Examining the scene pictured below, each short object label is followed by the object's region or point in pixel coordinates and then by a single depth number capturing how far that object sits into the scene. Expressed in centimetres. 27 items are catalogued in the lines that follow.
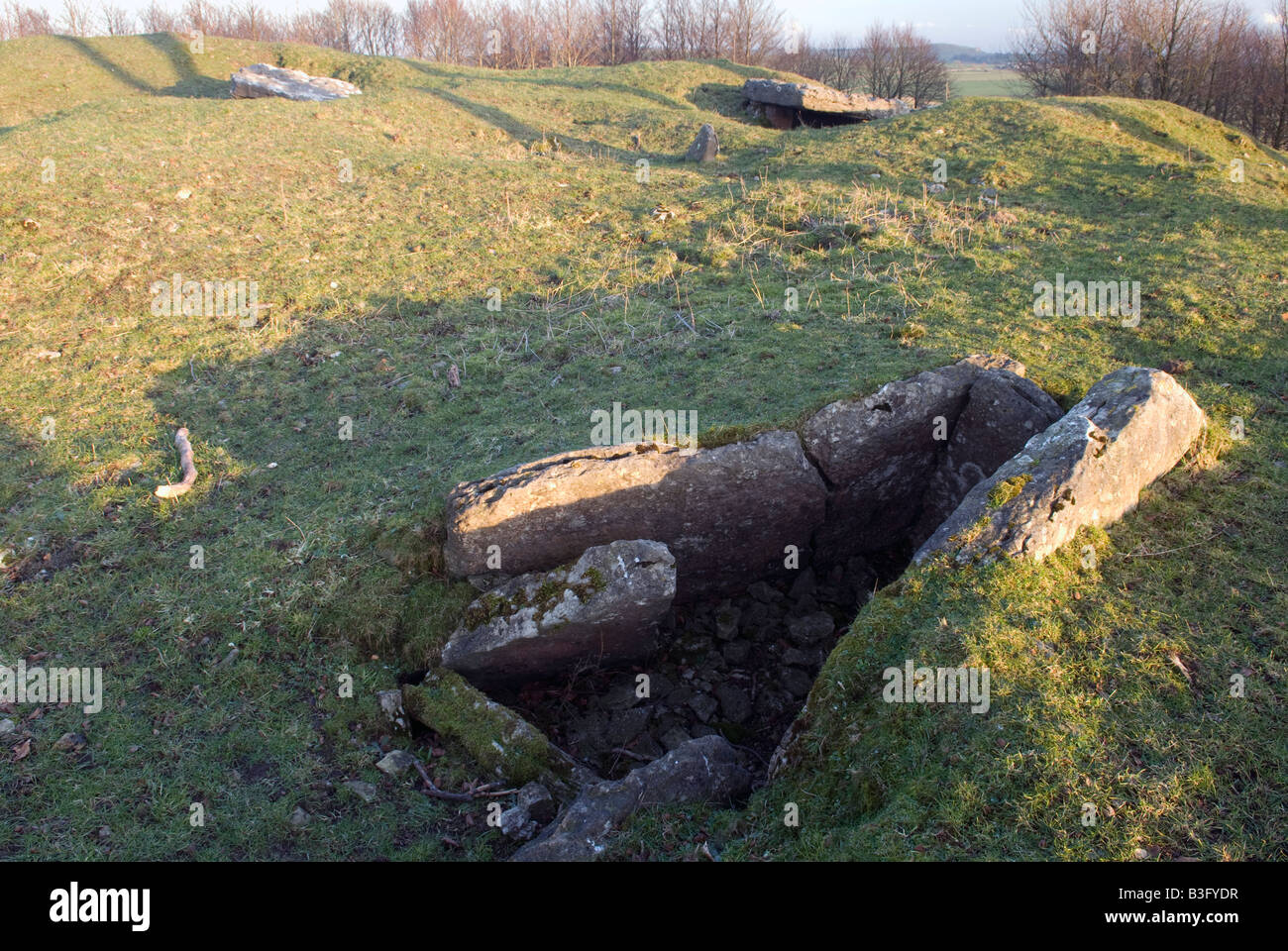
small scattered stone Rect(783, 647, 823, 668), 658
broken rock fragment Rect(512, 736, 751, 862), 449
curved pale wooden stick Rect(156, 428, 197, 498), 764
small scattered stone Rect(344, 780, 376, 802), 515
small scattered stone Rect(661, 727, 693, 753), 588
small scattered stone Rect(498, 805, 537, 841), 491
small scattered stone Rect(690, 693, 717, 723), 618
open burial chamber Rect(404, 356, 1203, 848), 591
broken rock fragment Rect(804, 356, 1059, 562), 721
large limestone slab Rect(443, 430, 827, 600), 641
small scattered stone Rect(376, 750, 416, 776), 538
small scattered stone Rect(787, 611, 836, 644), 679
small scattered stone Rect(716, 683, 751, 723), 618
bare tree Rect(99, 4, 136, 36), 5744
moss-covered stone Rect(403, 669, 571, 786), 534
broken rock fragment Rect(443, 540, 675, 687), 592
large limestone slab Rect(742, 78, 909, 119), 2148
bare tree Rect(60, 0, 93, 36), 5278
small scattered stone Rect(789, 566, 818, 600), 724
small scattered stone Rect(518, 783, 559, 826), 500
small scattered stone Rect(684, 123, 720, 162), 1850
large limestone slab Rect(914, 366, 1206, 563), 564
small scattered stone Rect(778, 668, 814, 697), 635
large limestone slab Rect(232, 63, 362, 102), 2075
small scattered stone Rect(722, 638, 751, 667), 667
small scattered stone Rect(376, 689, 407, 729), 575
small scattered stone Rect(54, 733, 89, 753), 527
